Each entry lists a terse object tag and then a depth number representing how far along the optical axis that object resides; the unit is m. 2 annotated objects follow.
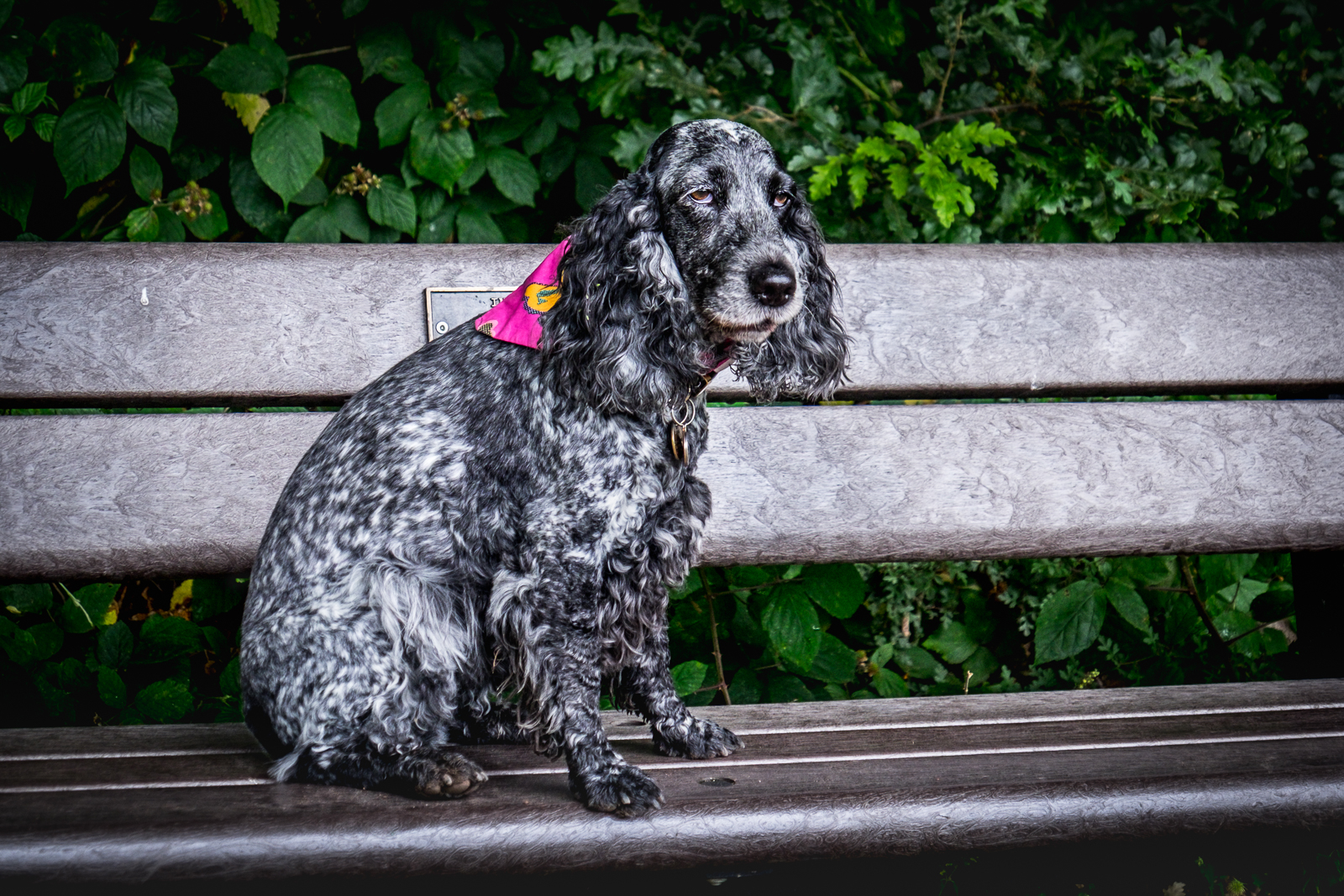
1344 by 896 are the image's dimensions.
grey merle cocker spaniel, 1.91
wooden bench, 1.68
